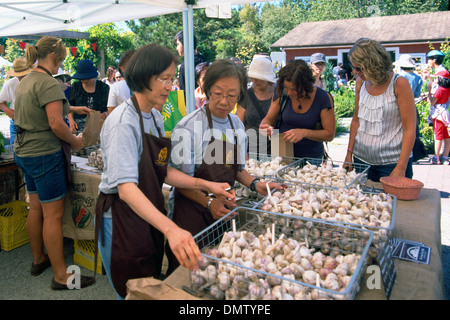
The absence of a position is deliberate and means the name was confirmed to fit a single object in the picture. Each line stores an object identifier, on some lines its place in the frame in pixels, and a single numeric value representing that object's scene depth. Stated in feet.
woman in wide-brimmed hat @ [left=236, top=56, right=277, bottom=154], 10.73
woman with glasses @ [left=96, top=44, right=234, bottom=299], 4.46
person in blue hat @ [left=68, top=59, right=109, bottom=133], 12.88
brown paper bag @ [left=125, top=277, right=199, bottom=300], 3.62
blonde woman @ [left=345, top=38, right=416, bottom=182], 7.64
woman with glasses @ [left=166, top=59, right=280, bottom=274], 5.61
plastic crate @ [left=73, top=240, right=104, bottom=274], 9.90
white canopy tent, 12.09
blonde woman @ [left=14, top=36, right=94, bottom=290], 8.05
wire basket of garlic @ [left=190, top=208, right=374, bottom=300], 3.65
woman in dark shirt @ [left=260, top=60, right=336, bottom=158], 8.55
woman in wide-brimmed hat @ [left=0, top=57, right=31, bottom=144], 12.89
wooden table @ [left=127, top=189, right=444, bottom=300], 3.71
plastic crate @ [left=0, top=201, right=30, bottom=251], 10.97
